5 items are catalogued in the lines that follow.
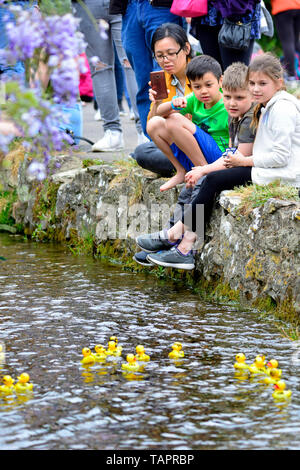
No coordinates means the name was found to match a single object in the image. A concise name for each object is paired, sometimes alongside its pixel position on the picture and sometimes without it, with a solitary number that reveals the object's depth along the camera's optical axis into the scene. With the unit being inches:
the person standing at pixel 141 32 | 426.7
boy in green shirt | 363.2
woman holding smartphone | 388.0
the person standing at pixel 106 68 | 495.5
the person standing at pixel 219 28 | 385.3
